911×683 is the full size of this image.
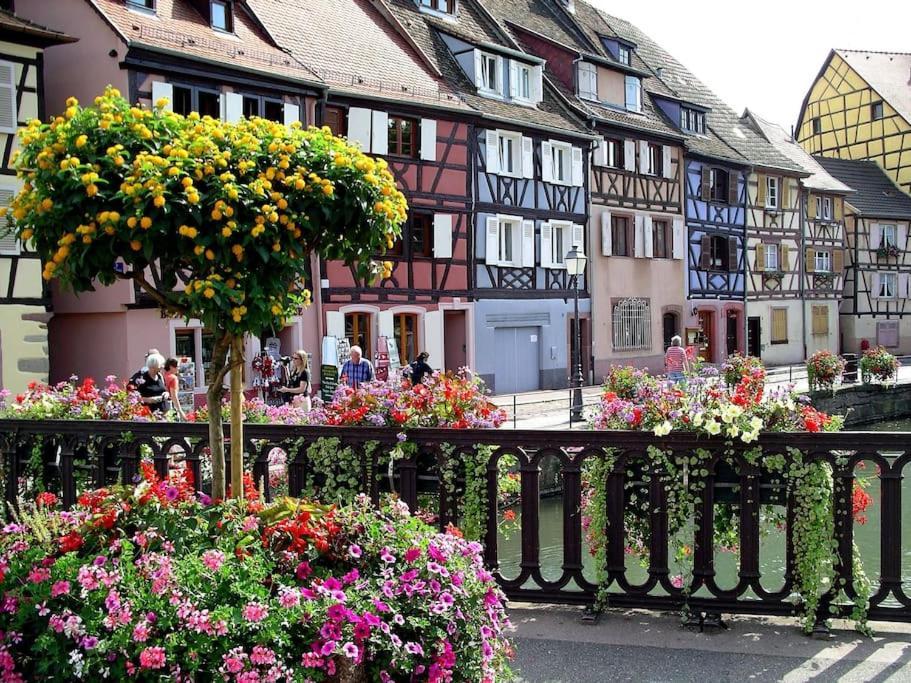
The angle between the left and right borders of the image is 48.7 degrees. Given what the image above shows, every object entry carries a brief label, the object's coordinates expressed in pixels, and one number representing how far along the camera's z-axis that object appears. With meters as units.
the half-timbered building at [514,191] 26.47
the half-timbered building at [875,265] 45.69
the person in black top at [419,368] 17.52
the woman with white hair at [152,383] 11.27
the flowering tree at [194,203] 3.79
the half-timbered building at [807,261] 39.59
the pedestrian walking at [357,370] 14.50
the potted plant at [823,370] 25.72
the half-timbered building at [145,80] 18.41
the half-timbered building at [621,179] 30.75
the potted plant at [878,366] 27.88
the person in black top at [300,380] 13.03
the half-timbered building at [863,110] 47.41
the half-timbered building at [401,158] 22.70
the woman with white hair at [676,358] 17.61
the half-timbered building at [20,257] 17.48
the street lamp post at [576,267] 20.18
